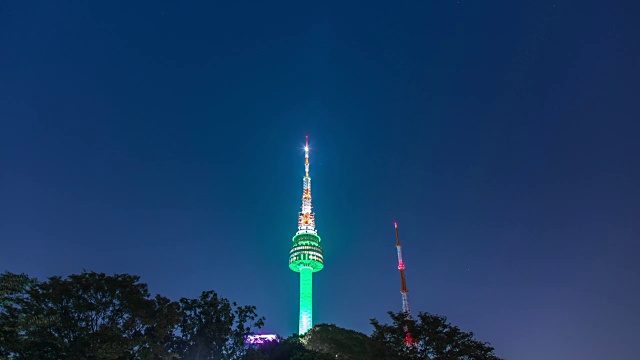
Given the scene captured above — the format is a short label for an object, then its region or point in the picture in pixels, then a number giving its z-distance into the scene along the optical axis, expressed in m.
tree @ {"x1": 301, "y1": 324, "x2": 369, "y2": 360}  55.19
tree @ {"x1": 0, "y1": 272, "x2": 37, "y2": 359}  28.16
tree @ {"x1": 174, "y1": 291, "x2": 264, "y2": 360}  35.84
